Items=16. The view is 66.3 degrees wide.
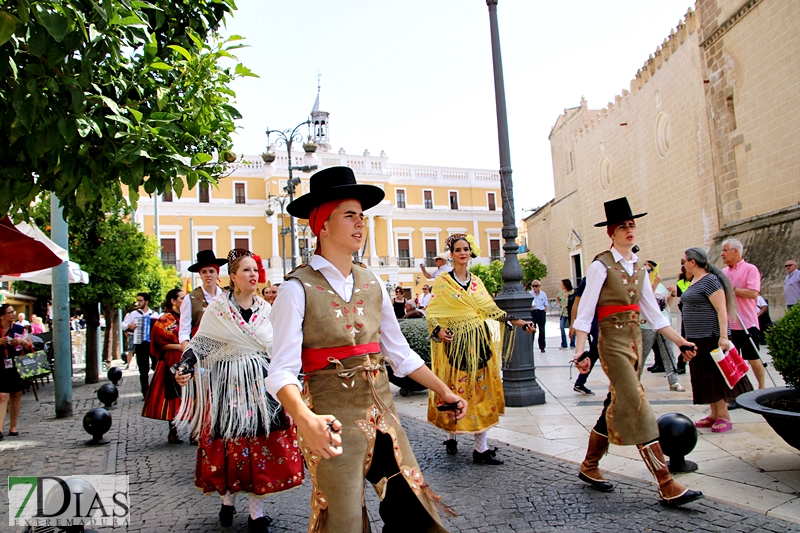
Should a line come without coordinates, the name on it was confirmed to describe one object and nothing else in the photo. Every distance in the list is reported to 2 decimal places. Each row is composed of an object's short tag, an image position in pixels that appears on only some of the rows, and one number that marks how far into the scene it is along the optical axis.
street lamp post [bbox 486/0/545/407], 7.74
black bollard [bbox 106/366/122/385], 12.13
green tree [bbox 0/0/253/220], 3.31
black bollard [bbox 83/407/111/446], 7.09
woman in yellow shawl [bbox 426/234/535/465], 5.56
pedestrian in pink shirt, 6.91
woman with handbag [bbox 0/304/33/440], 7.45
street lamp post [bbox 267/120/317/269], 17.05
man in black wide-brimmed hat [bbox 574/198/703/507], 4.10
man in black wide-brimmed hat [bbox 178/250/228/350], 5.75
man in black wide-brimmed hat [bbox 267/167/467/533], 2.51
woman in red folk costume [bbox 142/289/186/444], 6.96
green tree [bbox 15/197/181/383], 13.85
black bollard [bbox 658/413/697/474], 4.56
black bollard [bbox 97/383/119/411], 9.07
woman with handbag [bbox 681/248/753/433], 5.86
